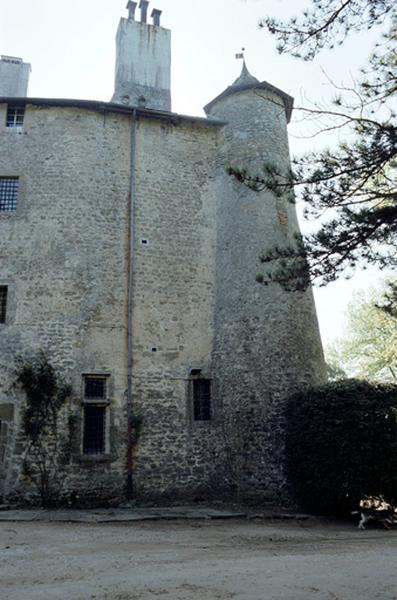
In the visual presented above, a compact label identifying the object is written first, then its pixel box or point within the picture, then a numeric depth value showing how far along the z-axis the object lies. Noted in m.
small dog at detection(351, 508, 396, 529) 9.98
